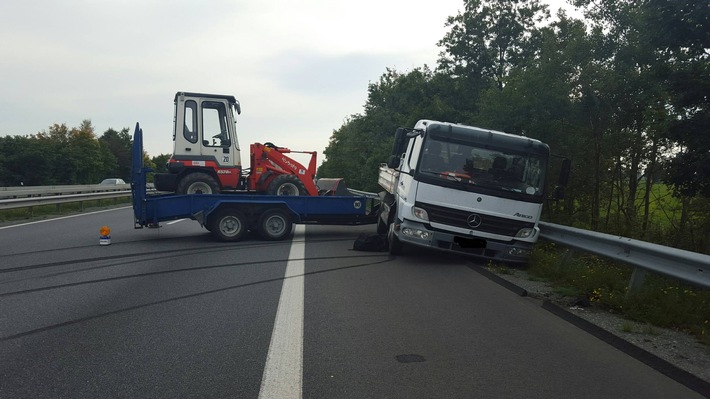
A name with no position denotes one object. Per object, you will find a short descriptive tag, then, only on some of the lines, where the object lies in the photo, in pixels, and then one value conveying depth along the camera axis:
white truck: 9.56
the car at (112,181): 48.96
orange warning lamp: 11.28
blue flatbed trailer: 12.22
